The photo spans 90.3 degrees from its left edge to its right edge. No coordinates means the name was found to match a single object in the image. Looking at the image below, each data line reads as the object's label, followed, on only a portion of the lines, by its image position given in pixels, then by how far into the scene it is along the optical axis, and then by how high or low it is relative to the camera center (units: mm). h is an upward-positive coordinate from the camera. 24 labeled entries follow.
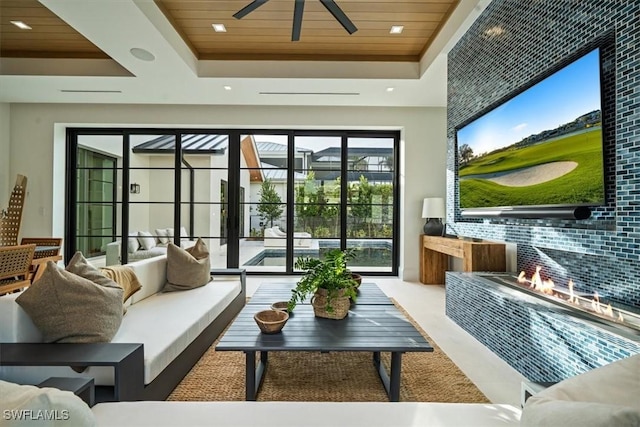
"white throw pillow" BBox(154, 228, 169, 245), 5734 -349
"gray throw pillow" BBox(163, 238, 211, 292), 3068 -537
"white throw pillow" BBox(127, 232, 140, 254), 5699 -493
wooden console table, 3430 -454
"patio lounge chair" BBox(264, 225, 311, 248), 5711 -388
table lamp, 4977 +69
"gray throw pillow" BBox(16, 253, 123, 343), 1619 -485
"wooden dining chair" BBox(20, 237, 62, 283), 3930 -496
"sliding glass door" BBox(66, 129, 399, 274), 5676 +432
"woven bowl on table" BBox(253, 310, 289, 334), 1867 -634
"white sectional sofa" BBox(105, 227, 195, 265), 5664 -510
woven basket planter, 2129 -596
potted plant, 2129 -477
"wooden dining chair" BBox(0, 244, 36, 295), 3225 -542
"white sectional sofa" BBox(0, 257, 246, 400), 1543 -724
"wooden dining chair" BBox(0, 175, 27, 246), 4496 -46
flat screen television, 1881 +521
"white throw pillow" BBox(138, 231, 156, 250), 5676 -437
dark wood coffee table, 1729 -698
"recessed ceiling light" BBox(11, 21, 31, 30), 3504 +2126
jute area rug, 1952 -1096
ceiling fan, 2504 +1710
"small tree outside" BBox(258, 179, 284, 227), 5691 +275
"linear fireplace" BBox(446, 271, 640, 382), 1623 -671
